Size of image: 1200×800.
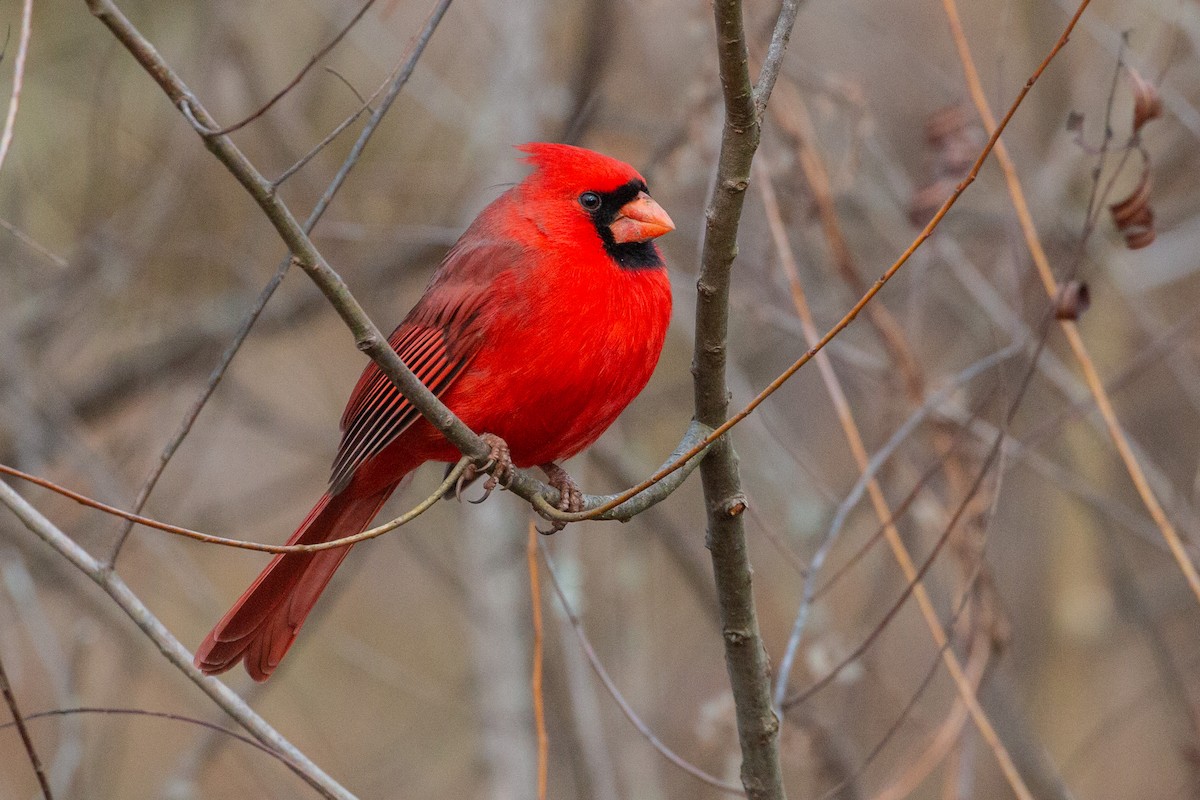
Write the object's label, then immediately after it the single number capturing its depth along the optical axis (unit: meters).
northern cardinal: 5.57
